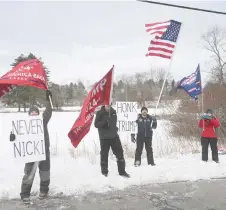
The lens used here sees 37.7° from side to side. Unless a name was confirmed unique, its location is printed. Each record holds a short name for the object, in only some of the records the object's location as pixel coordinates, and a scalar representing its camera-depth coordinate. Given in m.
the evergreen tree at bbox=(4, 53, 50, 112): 48.54
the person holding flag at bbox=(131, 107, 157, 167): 8.96
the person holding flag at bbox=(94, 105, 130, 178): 7.76
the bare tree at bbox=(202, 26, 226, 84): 39.88
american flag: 10.16
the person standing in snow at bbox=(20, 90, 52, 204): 6.20
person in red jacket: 9.39
